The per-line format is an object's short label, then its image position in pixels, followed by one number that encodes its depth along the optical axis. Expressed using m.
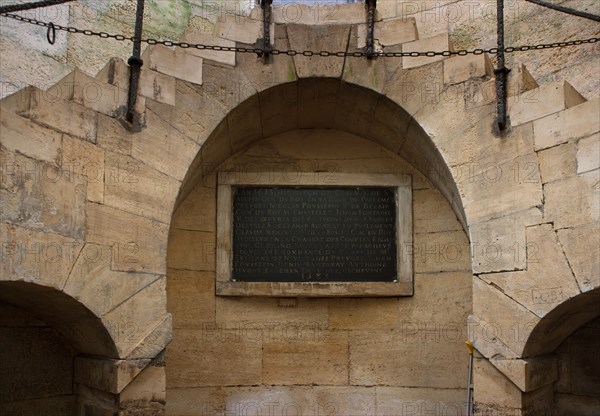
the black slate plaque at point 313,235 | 5.62
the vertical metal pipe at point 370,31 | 5.23
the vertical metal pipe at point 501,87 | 4.59
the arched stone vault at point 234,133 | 4.00
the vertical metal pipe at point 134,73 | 4.53
